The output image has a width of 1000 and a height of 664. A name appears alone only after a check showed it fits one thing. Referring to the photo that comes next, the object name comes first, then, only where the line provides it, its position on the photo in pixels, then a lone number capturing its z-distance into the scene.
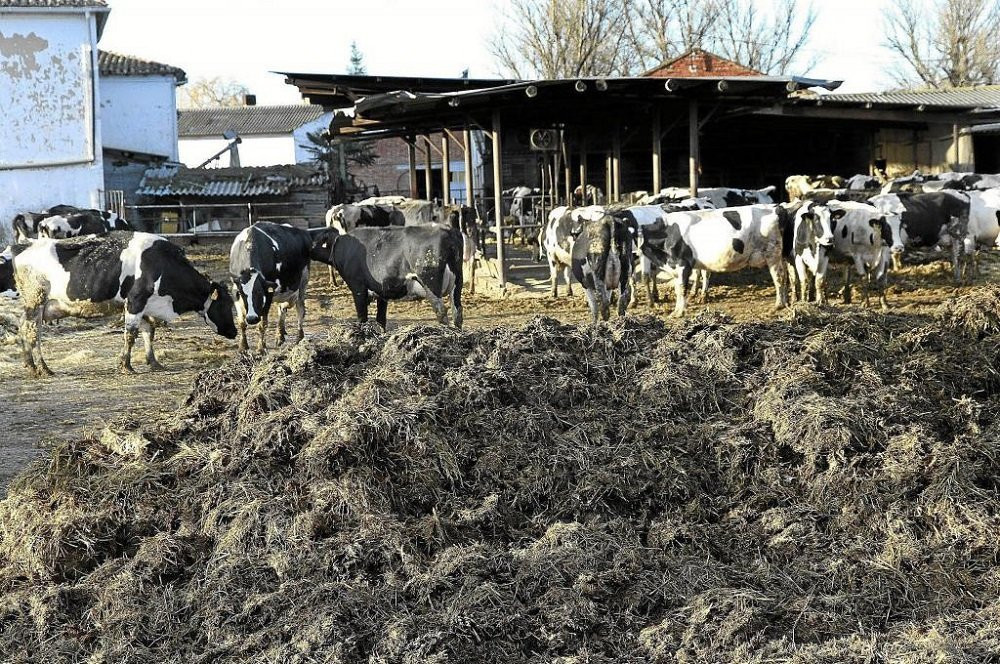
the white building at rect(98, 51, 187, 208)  36.44
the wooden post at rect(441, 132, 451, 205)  20.06
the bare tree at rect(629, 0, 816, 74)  43.91
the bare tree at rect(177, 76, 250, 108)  84.06
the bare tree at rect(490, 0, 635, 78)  39.66
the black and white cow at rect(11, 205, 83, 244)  20.83
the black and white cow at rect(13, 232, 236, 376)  10.65
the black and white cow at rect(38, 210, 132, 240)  20.16
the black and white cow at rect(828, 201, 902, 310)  13.30
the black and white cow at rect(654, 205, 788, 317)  13.25
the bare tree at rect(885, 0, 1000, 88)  51.62
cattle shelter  15.72
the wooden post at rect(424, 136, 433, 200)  22.17
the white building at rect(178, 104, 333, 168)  50.66
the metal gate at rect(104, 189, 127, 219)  28.11
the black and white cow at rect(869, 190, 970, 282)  15.52
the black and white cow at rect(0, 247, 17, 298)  10.95
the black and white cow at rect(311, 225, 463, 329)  11.05
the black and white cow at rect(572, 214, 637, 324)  11.95
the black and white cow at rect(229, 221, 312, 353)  11.40
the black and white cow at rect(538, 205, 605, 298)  14.05
